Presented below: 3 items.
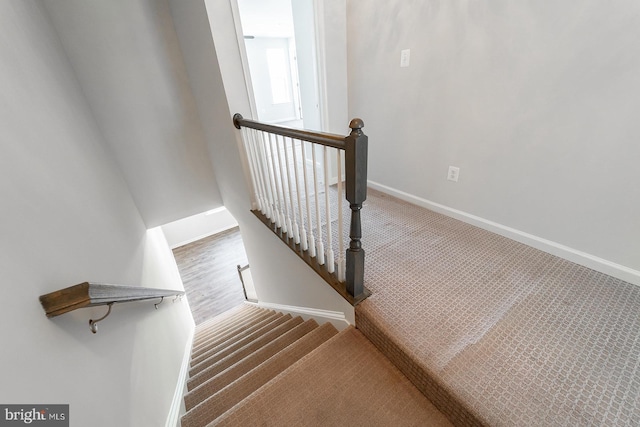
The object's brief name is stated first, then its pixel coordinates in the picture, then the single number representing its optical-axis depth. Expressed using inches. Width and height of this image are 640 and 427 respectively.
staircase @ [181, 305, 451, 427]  39.9
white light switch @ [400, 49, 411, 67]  76.5
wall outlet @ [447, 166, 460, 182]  75.9
